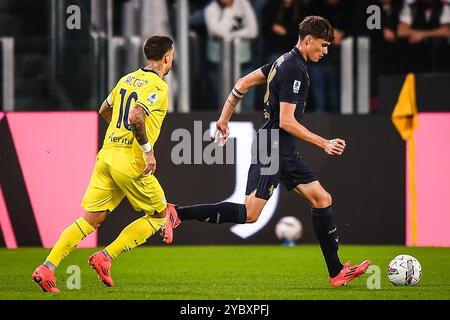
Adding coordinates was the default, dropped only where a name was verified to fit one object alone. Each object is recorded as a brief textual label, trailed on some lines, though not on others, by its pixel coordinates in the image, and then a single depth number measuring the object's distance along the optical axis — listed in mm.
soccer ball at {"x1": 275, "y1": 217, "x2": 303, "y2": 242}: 24797
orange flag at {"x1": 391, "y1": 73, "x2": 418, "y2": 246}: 24812
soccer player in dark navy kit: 16719
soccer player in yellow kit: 16219
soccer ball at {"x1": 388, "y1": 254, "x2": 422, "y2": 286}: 17000
